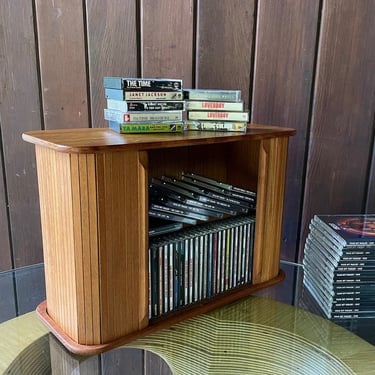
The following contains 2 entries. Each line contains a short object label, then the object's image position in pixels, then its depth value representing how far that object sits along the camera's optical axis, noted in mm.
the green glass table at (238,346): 738
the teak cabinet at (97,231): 677
